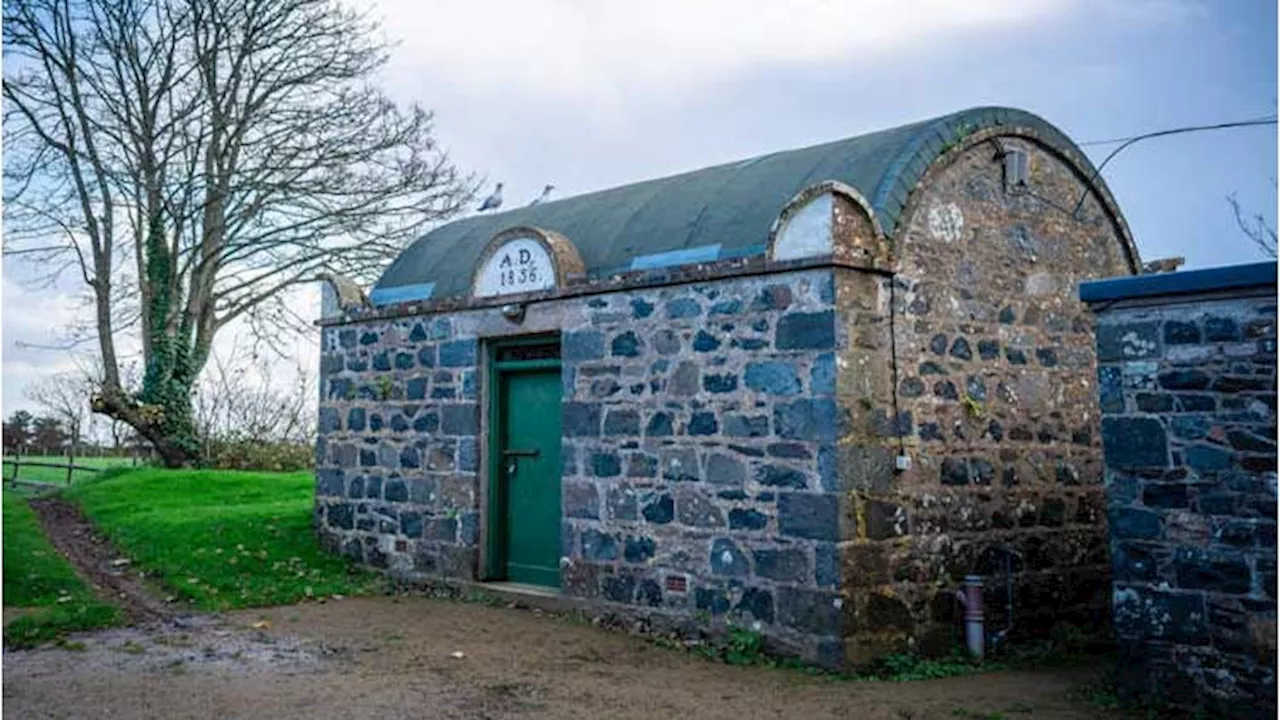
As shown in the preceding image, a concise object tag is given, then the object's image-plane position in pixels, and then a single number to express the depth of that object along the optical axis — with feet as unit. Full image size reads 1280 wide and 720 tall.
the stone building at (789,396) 23.63
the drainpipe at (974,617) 24.49
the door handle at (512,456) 30.81
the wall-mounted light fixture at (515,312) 30.09
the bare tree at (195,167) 60.29
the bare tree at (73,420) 82.78
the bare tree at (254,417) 69.00
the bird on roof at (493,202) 39.25
